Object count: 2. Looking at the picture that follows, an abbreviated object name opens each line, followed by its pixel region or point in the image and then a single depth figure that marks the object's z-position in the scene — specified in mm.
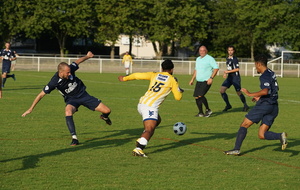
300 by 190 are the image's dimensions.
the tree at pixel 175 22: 67125
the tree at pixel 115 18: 66188
